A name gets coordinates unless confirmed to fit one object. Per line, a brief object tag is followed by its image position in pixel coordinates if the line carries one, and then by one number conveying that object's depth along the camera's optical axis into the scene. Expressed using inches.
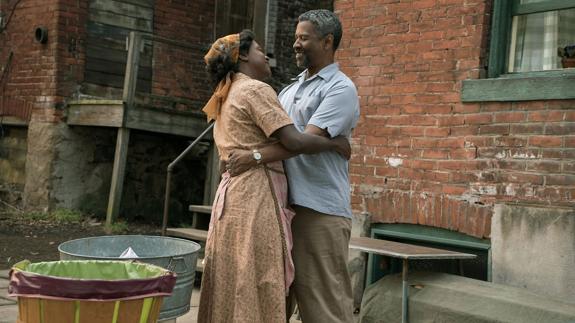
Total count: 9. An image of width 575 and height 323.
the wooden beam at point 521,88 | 178.5
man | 131.5
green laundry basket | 94.9
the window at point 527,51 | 185.5
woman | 124.0
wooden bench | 177.3
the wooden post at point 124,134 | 369.1
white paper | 123.6
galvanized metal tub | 119.8
